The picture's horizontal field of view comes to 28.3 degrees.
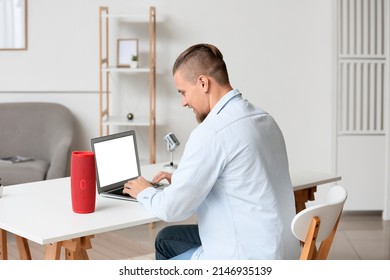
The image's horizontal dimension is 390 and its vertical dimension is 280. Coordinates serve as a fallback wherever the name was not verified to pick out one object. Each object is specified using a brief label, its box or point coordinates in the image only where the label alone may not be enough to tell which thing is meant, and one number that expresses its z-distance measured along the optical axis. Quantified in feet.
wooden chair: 8.02
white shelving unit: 18.47
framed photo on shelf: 19.22
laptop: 10.26
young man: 8.38
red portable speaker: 9.27
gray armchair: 18.95
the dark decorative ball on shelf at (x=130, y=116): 18.85
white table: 8.57
